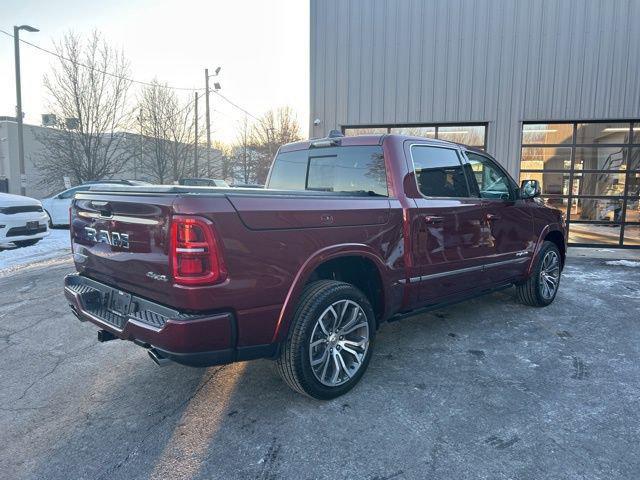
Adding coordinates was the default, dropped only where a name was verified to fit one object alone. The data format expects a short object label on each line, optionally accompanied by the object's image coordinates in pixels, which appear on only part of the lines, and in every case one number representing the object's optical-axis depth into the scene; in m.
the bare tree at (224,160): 30.80
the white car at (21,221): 8.73
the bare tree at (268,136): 35.38
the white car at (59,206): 13.68
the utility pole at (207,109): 24.77
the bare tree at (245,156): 34.75
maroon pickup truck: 2.42
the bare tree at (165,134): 22.80
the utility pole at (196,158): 23.16
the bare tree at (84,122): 18.36
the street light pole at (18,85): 15.98
